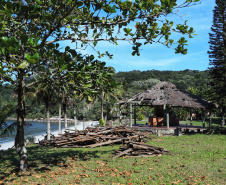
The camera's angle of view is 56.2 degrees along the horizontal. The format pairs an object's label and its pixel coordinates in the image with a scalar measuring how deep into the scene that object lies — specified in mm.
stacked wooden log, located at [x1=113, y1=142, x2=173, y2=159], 9627
